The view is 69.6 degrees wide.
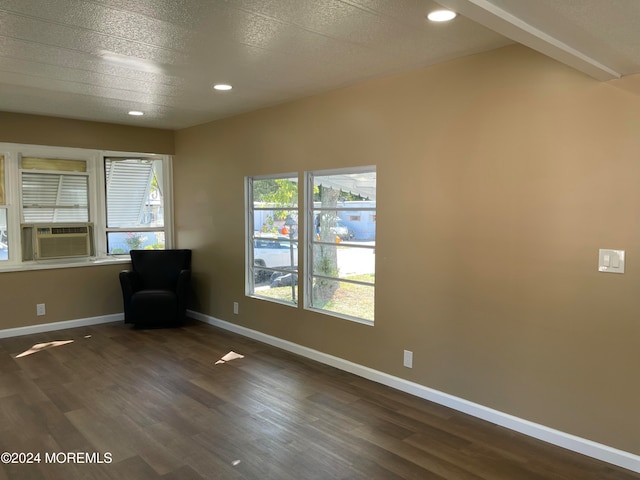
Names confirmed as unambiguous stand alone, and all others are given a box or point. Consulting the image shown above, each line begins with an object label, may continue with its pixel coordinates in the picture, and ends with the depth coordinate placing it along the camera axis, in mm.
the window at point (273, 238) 4695
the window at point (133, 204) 6000
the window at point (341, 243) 3923
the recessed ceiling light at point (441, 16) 2328
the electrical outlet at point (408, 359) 3535
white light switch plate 2508
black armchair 5402
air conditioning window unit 5395
